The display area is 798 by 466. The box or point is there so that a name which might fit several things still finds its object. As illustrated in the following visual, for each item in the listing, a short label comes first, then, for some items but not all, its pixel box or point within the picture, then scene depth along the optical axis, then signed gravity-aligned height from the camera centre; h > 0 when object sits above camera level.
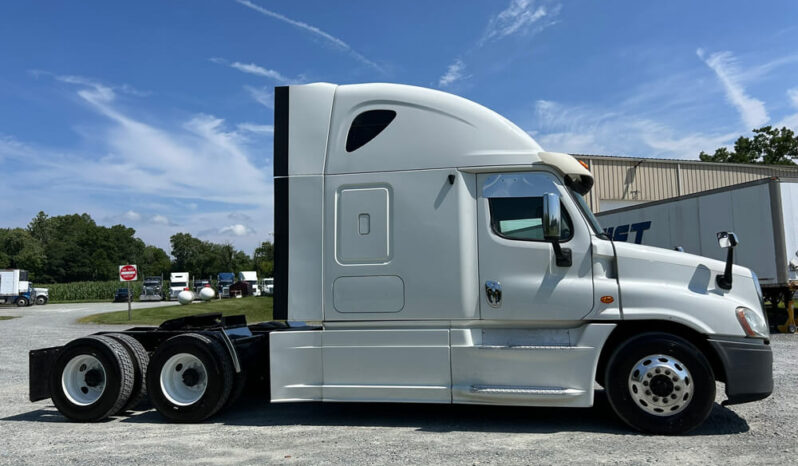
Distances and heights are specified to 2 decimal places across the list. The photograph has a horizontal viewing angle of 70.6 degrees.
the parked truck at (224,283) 56.16 +0.37
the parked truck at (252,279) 60.82 +0.76
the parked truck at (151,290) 52.59 -0.17
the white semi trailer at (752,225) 12.87 +1.25
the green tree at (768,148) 42.44 +9.75
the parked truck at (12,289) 45.88 +0.18
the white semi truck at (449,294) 5.15 -0.14
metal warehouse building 25.53 +4.79
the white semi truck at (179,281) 58.09 +0.69
